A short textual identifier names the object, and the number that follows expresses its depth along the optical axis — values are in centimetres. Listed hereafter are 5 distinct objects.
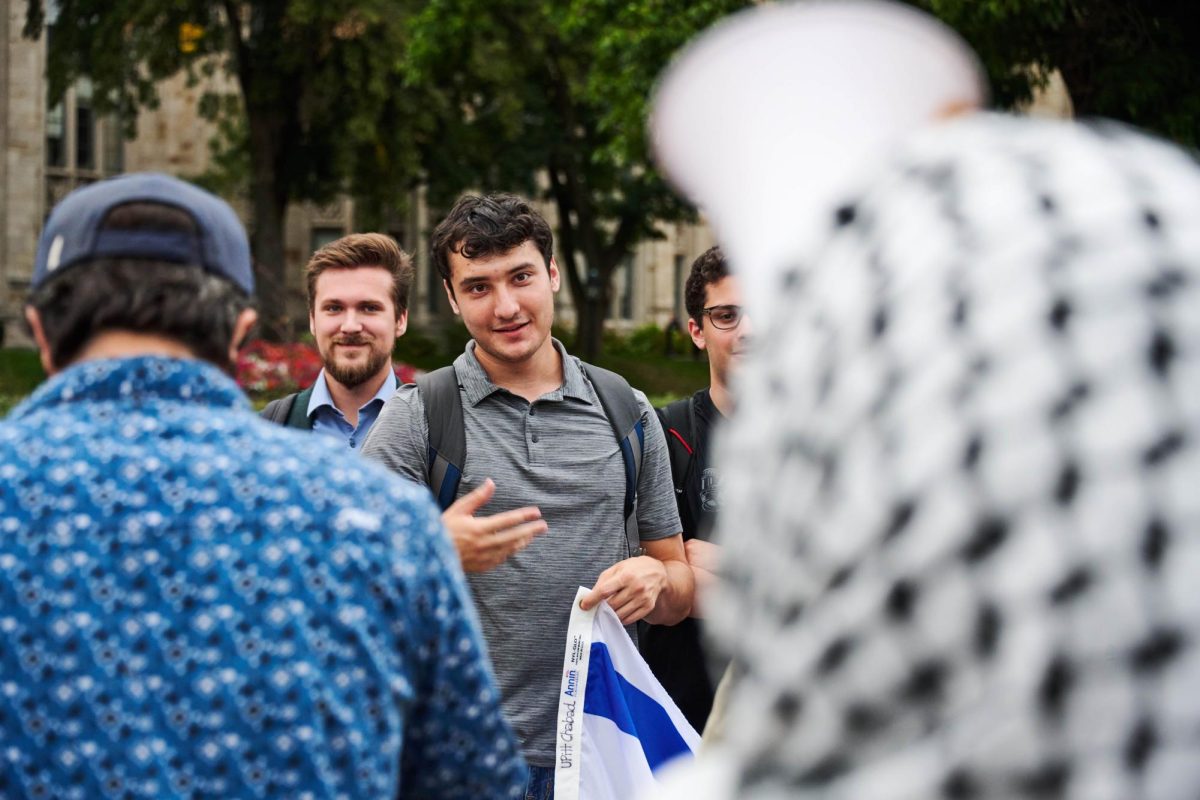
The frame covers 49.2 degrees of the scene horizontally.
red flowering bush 1369
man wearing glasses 372
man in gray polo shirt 326
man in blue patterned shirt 145
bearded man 415
